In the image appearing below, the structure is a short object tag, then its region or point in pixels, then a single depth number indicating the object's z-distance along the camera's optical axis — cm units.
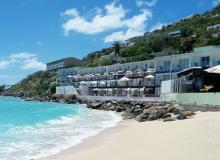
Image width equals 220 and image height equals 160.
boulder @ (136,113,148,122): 1430
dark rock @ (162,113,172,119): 1297
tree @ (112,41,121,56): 6563
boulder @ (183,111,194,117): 1269
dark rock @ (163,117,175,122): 1212
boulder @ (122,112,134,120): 1718
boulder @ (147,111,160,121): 1361
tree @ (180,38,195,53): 5344
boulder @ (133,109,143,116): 1753
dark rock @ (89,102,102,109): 2913
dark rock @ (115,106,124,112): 2453
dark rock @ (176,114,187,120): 1192
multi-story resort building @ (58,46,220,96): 2939
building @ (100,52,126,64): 5985
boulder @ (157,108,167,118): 1365
